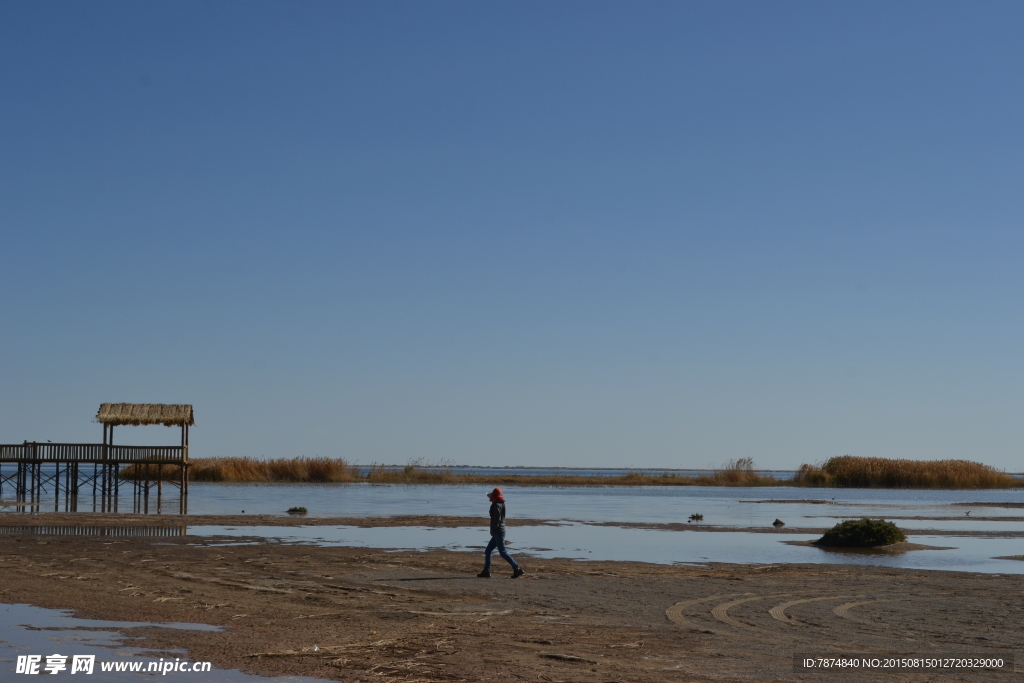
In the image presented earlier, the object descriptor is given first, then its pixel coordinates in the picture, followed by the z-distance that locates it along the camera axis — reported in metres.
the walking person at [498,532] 18.80
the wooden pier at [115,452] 49.56
